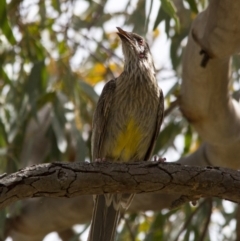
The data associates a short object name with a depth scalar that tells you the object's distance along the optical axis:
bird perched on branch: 8.61
